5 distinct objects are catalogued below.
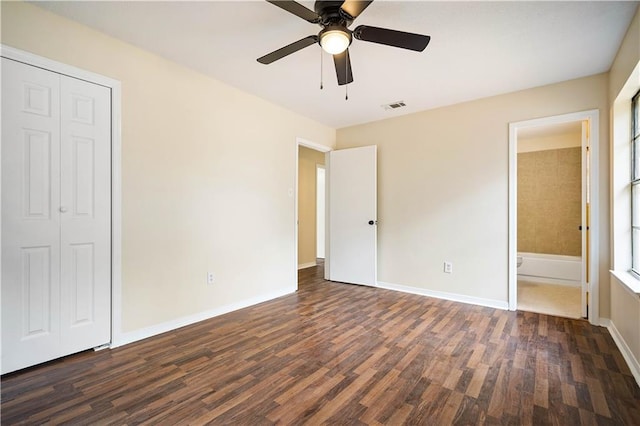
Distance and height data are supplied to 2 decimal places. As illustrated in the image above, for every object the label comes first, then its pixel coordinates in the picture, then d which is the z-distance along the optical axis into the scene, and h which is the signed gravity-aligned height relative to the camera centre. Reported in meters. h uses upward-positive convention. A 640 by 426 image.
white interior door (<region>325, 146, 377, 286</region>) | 4.51 -0.04
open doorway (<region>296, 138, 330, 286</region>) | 6.00 +0.15
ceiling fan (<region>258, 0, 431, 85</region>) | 1.74 +1.16
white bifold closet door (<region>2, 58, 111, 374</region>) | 2.02 -0.02
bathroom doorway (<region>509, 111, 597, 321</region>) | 4.55 -0.02
